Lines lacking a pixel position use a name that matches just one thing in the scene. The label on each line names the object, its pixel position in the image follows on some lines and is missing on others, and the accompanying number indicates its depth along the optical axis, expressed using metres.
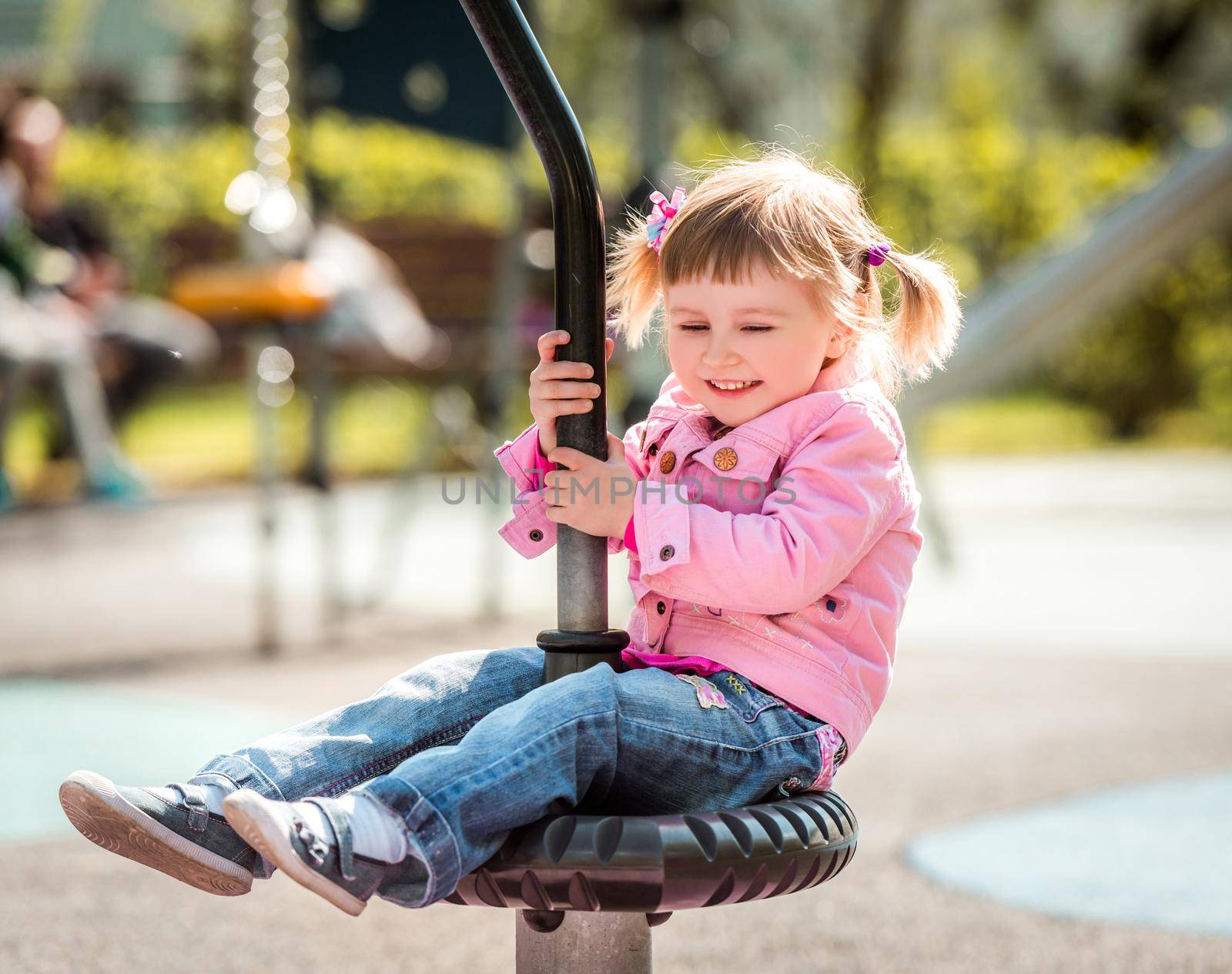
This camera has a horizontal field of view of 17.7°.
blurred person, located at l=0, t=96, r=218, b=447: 10.58
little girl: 2.86
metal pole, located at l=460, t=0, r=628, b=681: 2.89
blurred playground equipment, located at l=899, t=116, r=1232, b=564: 8.32
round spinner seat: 2.82
